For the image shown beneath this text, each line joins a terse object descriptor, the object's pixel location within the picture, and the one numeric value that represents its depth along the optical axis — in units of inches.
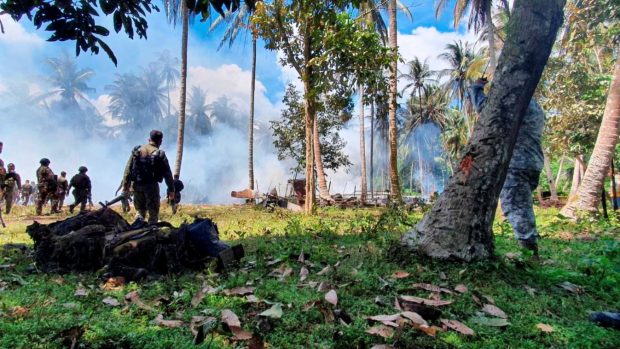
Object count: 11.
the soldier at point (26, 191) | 894.1
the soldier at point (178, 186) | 516.4
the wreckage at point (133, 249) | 146.6
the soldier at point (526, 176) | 165.3
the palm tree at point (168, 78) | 2315.5
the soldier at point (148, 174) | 256.7
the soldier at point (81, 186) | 490.3
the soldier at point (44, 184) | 479.2
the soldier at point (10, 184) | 461.1
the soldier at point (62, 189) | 540.1
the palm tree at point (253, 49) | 818.2
